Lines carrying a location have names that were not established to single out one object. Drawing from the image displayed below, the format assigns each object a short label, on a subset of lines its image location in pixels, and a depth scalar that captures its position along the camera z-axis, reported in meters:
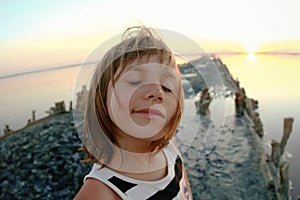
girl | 0.40
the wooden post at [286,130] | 2.91
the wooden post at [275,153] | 2.69
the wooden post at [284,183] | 2.49
